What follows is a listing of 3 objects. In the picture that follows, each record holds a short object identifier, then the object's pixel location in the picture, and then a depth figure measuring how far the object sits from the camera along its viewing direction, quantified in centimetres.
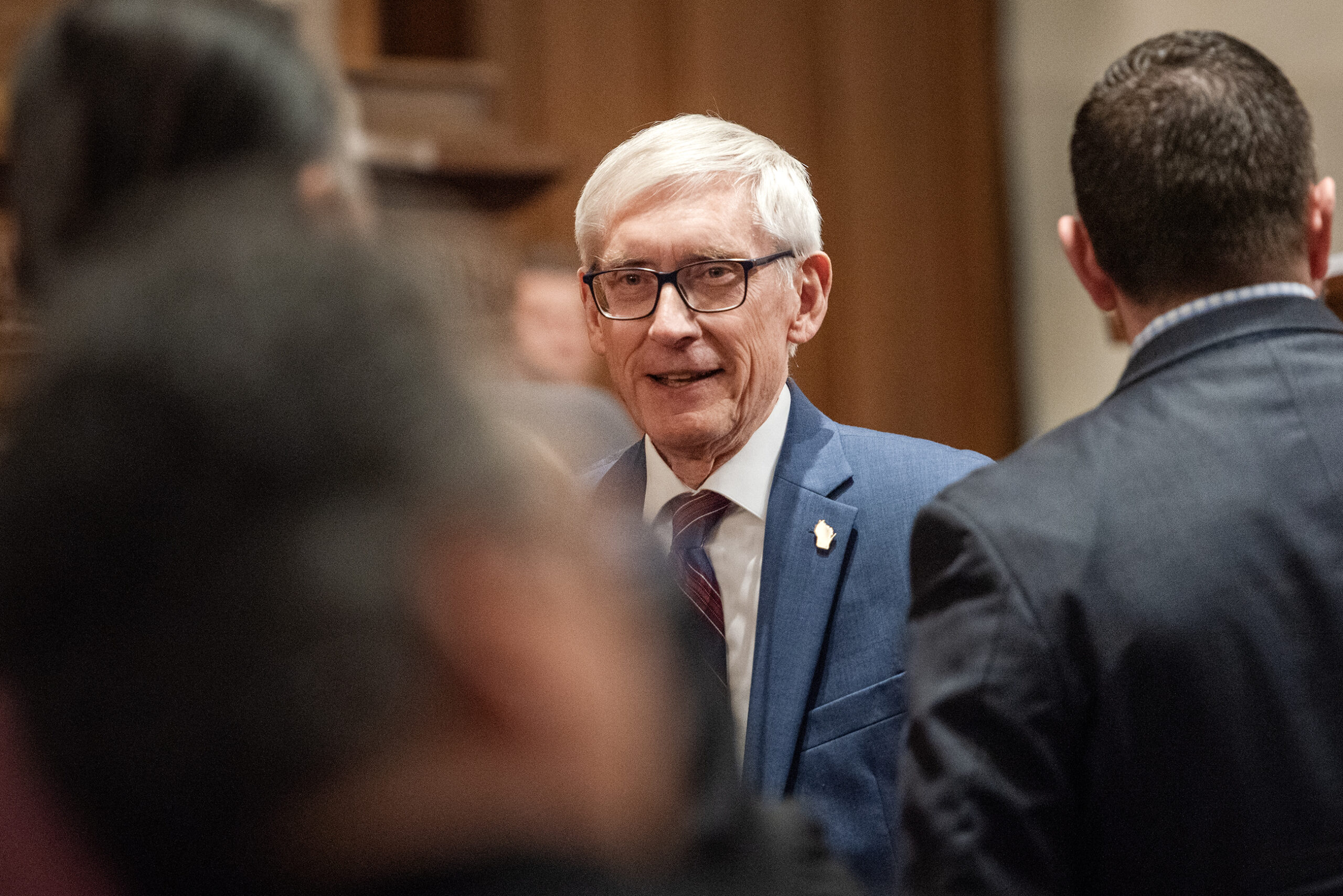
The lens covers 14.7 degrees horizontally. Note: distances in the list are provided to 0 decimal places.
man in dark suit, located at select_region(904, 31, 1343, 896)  327
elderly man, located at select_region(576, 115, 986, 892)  347
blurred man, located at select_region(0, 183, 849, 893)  162
